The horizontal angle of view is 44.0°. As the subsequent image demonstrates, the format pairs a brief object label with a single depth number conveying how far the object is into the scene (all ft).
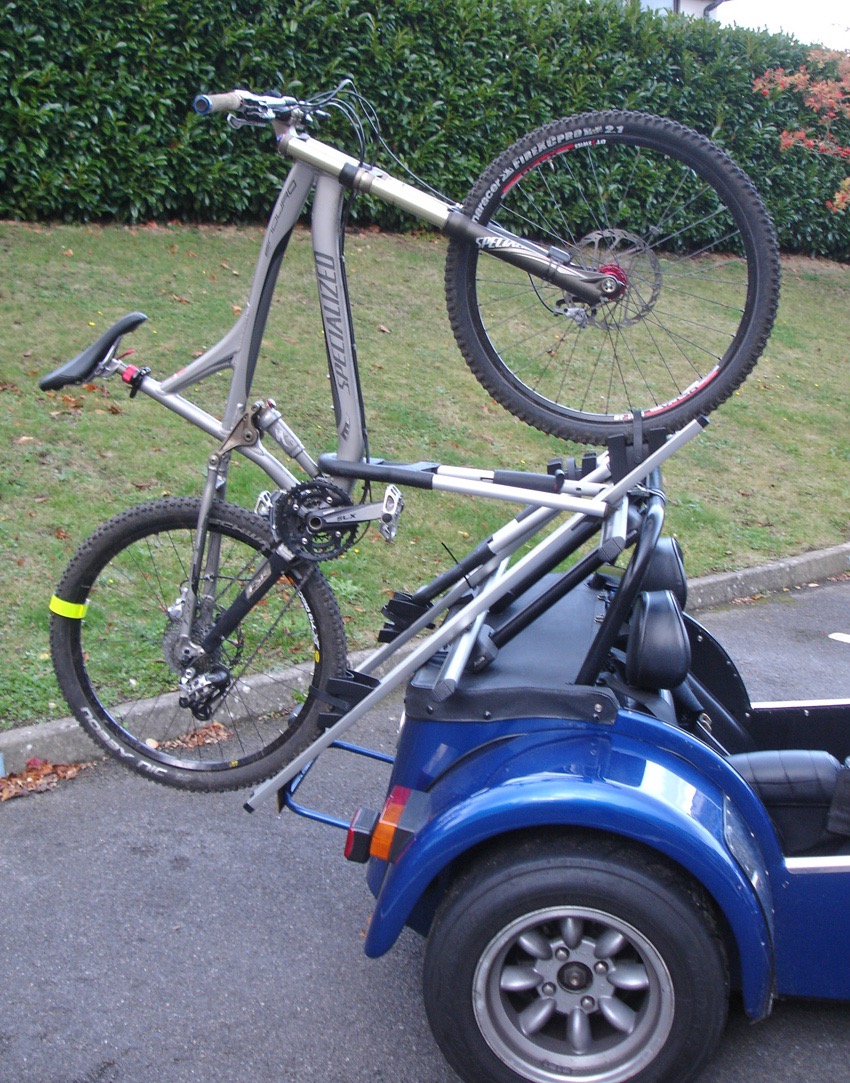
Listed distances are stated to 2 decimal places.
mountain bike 8.82
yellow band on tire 10.70
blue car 7.79
